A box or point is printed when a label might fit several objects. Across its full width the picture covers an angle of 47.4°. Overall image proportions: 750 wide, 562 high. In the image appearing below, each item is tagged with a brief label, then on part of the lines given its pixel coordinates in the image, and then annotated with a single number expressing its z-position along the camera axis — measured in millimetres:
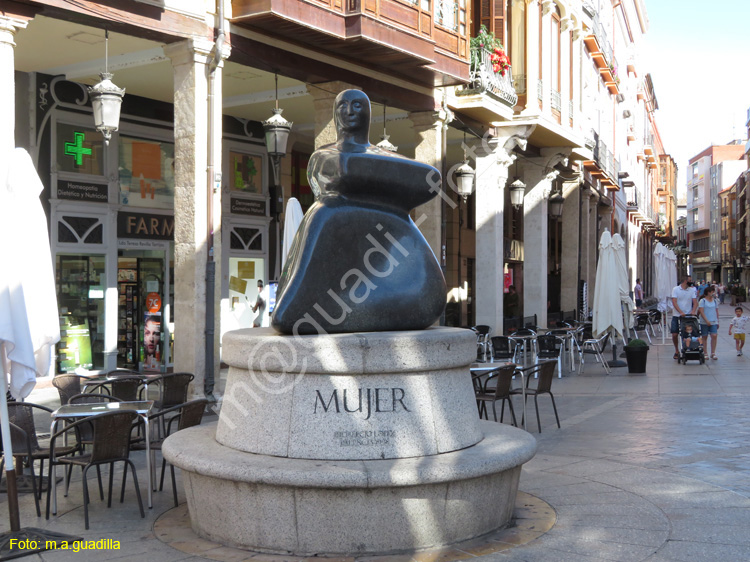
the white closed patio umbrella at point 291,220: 10789
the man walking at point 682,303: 18547
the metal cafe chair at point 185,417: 6948
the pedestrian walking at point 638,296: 36781
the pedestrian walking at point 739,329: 19875
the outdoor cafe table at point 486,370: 9595
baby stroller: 17750
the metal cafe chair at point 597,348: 16237
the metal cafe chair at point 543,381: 9836
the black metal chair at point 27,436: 6520
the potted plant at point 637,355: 15984
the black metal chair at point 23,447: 6320
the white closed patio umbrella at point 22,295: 5543
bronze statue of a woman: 6207
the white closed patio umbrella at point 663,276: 27958
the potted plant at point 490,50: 17734
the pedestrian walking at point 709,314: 18516
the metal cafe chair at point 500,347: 14766
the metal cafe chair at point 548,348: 15289
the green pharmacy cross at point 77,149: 14164
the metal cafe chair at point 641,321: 24531
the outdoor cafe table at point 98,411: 6441
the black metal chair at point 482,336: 16781
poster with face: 15664
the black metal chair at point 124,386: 8586
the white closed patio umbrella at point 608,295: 16578
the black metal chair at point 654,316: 27122
